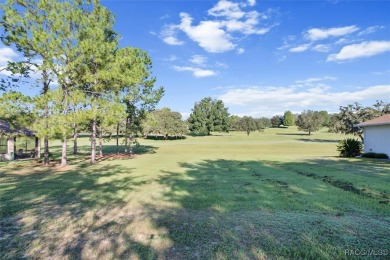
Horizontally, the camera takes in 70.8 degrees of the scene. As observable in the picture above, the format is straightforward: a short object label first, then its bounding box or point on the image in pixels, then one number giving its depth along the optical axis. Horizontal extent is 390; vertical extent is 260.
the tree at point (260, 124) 94.64
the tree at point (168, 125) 66.50
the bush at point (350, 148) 25.62
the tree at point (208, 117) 83.19
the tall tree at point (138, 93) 25.88
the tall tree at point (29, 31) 16.75
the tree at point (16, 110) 16.91
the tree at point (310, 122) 80.38
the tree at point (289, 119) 140.75
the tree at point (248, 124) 91.31
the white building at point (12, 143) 21.92
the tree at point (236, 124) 94.85
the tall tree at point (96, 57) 18.36
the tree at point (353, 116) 43.22
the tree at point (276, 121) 145.75
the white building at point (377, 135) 23.39
